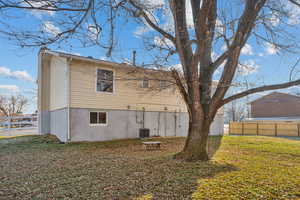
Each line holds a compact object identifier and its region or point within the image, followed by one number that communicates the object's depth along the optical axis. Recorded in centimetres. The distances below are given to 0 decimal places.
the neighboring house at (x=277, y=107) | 3062
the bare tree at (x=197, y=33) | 527
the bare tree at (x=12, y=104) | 3193
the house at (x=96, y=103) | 1058
